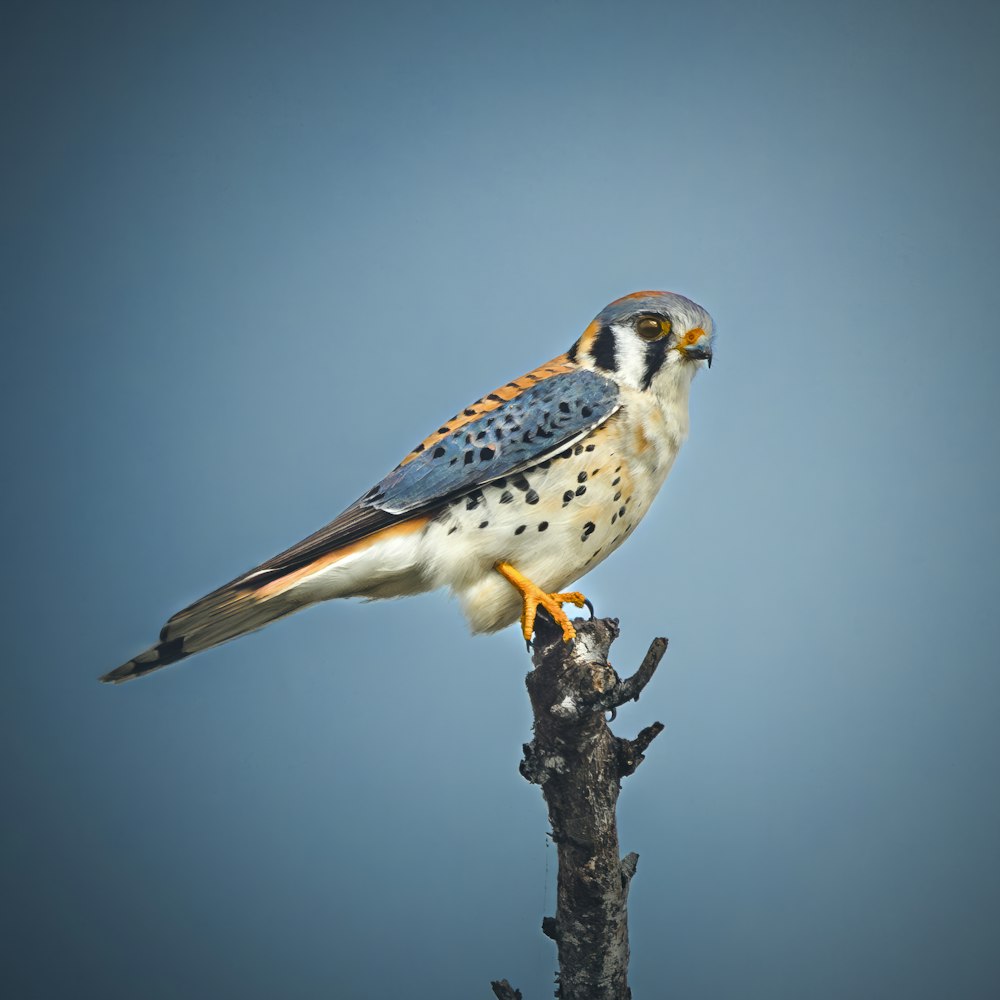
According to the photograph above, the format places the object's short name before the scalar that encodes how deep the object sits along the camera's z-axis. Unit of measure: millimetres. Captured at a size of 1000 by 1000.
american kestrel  6394
